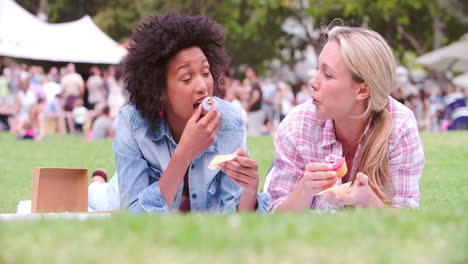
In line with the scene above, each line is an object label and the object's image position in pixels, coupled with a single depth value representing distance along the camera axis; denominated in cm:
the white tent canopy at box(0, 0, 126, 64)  2642
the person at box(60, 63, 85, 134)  2264
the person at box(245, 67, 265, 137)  1938
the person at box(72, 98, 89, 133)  2255
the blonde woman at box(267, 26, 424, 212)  441
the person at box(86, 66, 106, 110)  2361
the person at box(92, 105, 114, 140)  1683
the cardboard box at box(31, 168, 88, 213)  514
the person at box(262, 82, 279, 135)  2143
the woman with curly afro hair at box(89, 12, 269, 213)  440
